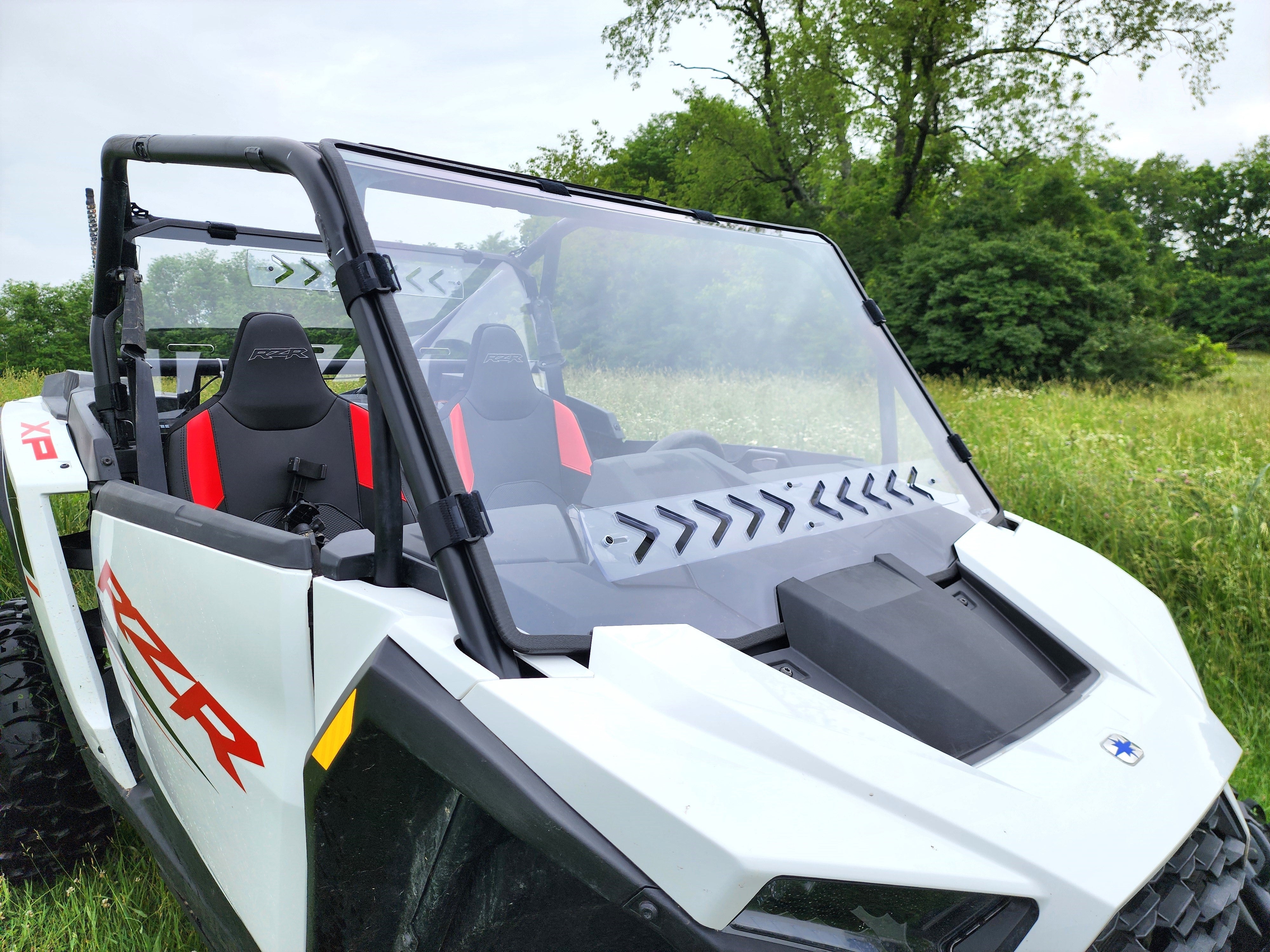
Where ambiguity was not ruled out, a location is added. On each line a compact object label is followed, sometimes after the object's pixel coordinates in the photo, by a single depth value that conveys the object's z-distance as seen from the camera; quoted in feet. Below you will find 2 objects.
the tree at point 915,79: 53.52
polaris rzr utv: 3.06
